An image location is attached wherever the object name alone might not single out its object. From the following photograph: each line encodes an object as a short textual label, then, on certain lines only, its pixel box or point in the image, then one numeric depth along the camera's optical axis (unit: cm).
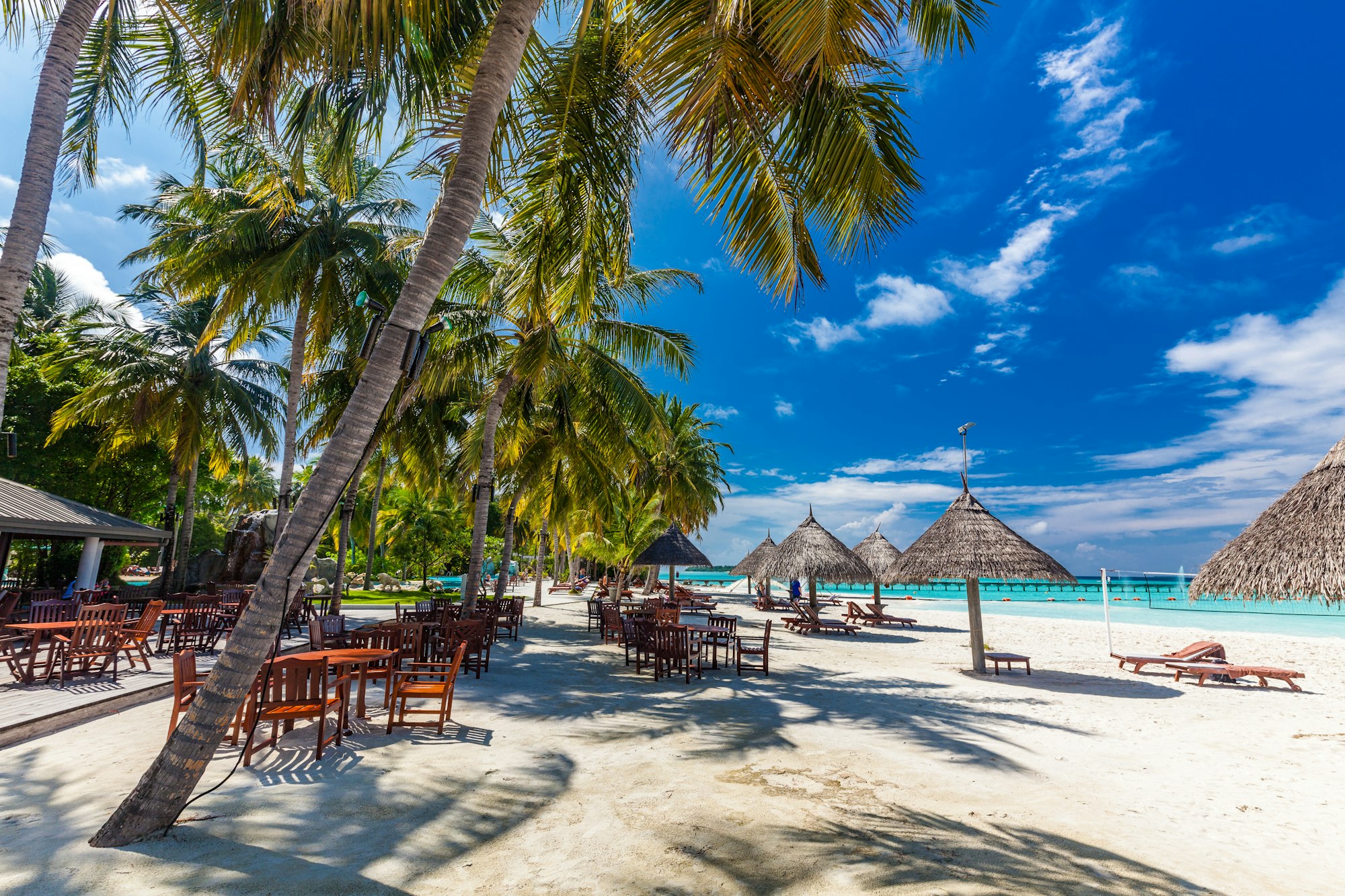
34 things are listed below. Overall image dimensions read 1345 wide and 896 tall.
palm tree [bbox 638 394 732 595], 2878
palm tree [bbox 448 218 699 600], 1158
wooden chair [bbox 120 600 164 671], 807
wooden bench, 1106
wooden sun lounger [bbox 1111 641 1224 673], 1187
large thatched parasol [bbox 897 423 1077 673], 1161
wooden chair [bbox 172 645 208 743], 480
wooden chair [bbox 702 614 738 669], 1057
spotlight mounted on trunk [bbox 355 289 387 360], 426
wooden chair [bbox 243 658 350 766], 493
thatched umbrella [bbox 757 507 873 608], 1858
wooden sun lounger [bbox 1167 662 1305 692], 1069
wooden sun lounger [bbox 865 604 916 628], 2062
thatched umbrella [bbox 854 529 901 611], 2388
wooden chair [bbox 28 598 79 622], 849
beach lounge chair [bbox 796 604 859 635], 1795
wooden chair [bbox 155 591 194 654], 1222
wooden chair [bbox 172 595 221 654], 933
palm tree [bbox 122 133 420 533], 1133
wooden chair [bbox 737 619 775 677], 1039
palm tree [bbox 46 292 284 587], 1559
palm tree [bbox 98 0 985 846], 349
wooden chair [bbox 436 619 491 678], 866
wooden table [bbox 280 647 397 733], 548
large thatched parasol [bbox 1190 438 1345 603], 563
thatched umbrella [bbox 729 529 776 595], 2153
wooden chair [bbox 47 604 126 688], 714
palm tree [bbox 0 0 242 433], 525
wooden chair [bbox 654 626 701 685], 957
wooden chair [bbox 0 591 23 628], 1005
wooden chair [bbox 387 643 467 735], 598
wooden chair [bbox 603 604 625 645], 1280
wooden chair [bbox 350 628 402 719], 733
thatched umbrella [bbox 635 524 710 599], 1856
